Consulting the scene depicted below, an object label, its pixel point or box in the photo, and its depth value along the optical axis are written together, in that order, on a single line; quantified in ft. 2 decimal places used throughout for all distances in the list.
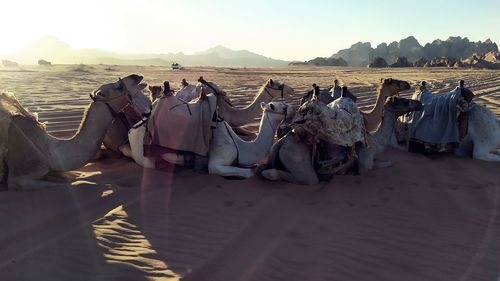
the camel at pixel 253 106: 24.97
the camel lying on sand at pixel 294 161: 18.12
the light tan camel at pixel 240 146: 18.61
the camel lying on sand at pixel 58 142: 16.33
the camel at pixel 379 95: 23.87
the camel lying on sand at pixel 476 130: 22.72
